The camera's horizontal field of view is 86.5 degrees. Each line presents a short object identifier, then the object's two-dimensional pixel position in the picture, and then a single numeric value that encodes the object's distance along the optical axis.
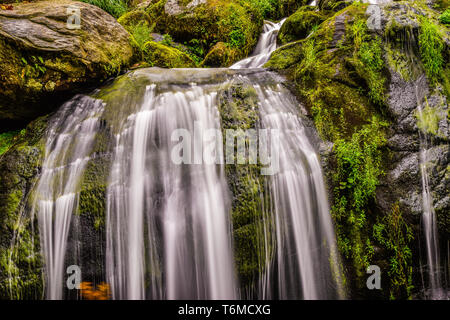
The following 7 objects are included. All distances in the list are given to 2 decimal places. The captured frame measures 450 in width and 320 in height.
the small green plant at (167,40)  7.59
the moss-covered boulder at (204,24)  7.62
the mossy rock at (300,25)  6.85
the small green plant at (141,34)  6.18
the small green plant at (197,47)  7.66
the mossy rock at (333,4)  6.76
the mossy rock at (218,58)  6.93
